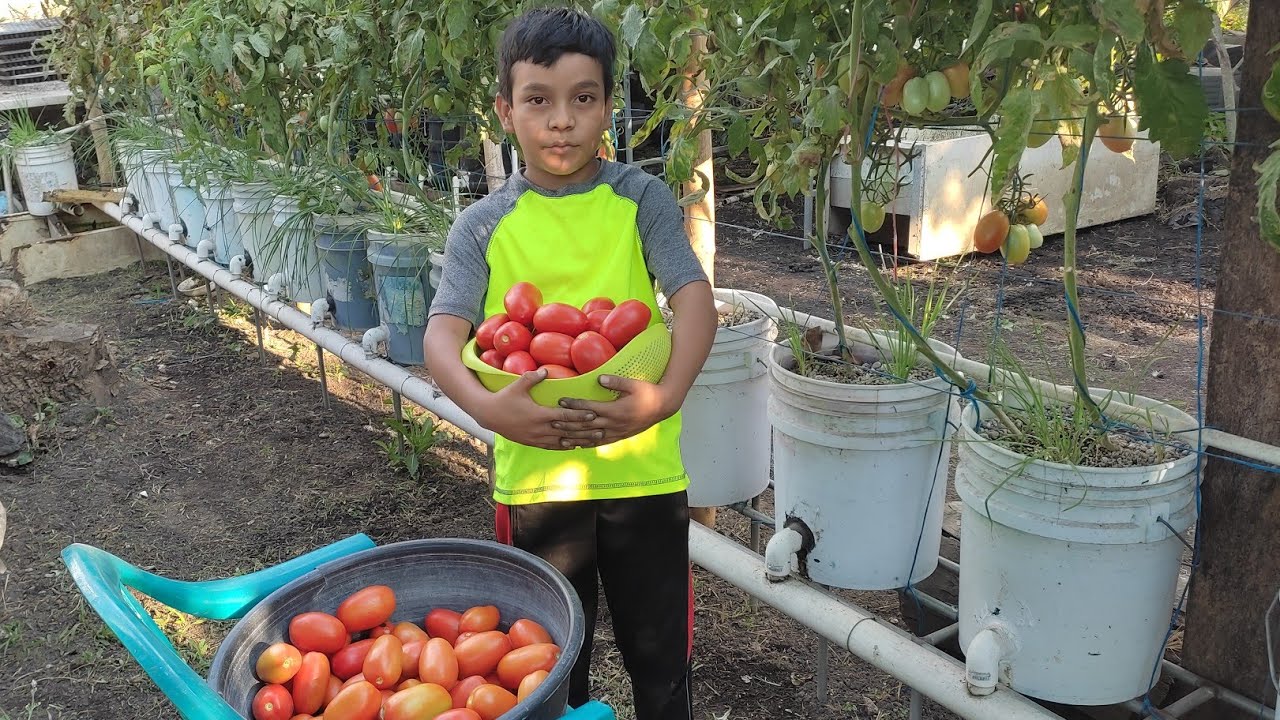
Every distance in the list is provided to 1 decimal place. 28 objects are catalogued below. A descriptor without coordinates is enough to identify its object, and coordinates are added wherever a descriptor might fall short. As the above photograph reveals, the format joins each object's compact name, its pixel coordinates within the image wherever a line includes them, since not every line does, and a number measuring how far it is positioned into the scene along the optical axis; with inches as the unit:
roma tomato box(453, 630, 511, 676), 48.1
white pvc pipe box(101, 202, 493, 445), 104.0
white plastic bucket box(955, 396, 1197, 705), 58.6
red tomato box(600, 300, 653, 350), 53.7
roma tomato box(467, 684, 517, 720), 44.4
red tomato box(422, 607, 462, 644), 52.2
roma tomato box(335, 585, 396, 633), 50.6
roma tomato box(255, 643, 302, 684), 47.0
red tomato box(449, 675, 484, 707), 46.4
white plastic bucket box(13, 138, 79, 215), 228.1
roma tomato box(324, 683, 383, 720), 45.0
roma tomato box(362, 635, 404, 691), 47.6
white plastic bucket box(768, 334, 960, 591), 72.2
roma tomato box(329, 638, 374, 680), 49.1
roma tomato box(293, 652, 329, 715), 47.1
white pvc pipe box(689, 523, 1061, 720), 62.4
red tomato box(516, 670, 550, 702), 44.4
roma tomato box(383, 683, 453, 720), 44.4
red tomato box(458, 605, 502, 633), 50.8
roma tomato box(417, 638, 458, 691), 47.5
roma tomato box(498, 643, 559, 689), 45.9
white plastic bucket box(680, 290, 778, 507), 85.9
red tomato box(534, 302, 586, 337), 54.2
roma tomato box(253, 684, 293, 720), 45.8
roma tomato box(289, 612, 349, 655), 49.2
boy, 57.4
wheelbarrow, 40.4
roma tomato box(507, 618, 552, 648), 48.4
